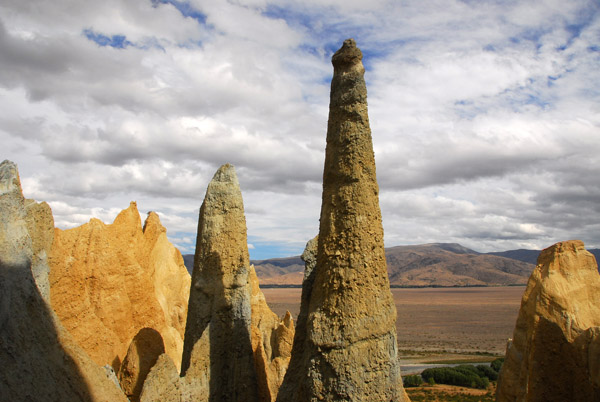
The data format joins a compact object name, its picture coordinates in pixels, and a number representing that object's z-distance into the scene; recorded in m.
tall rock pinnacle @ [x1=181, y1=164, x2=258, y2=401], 9.27
